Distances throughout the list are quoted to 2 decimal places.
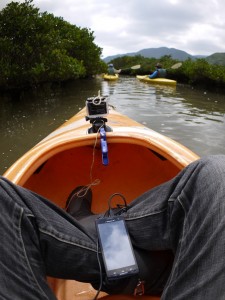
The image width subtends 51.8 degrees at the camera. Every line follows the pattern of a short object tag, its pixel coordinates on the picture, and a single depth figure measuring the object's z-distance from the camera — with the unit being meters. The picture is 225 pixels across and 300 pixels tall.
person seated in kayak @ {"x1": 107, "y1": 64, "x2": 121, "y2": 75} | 13.57
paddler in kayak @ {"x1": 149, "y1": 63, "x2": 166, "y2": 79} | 11.08
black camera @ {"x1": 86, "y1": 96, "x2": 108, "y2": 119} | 1.44
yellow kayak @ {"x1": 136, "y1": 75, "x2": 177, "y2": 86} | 9.94
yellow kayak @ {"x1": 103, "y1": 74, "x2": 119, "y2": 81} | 12.76
